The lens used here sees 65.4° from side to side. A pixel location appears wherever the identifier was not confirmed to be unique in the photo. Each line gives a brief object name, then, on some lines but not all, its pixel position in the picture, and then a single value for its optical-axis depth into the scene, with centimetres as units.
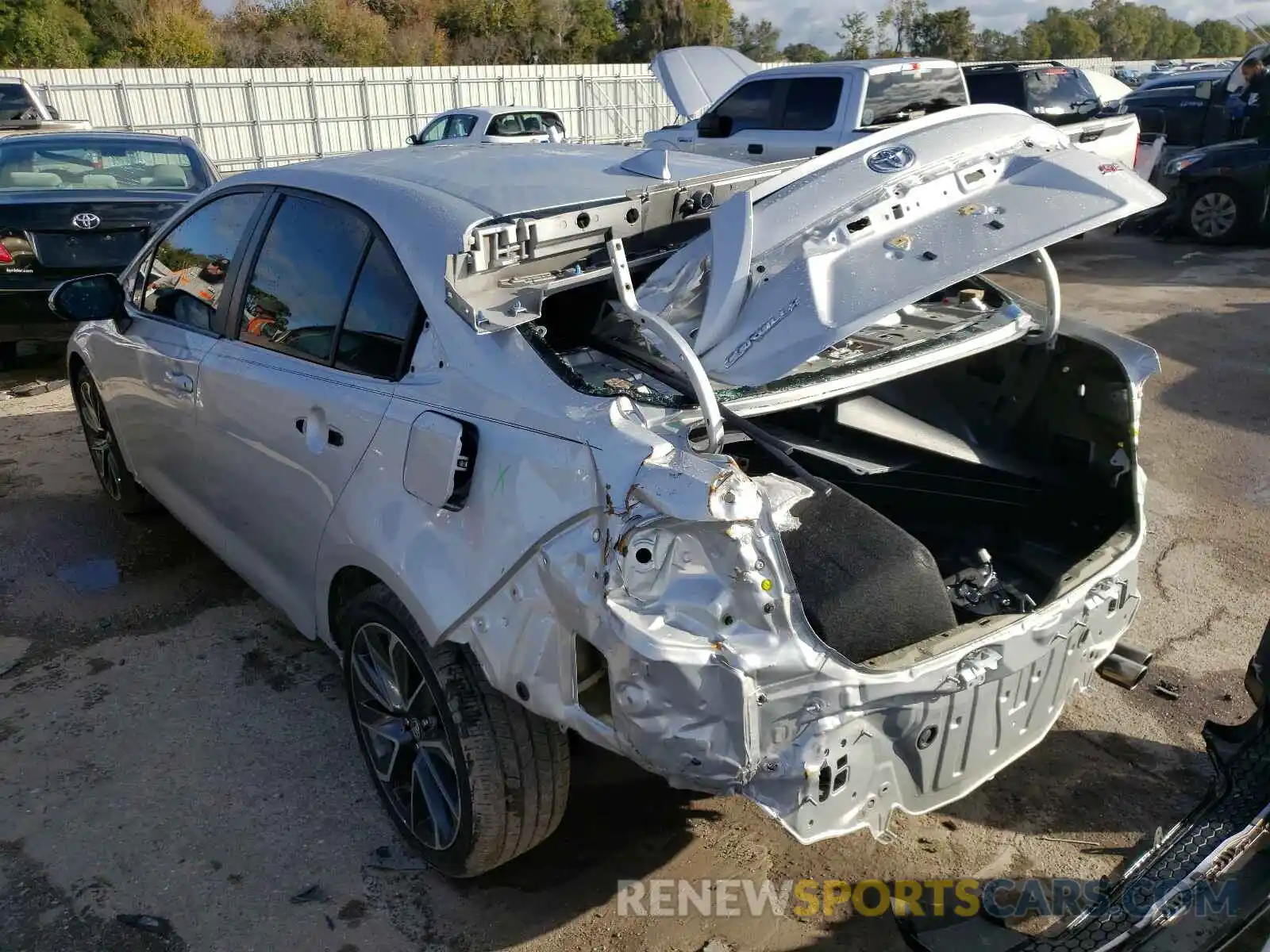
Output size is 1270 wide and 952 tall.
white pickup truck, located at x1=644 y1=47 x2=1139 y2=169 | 967
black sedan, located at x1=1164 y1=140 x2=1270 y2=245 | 1063
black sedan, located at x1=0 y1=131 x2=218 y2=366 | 668
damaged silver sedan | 200
